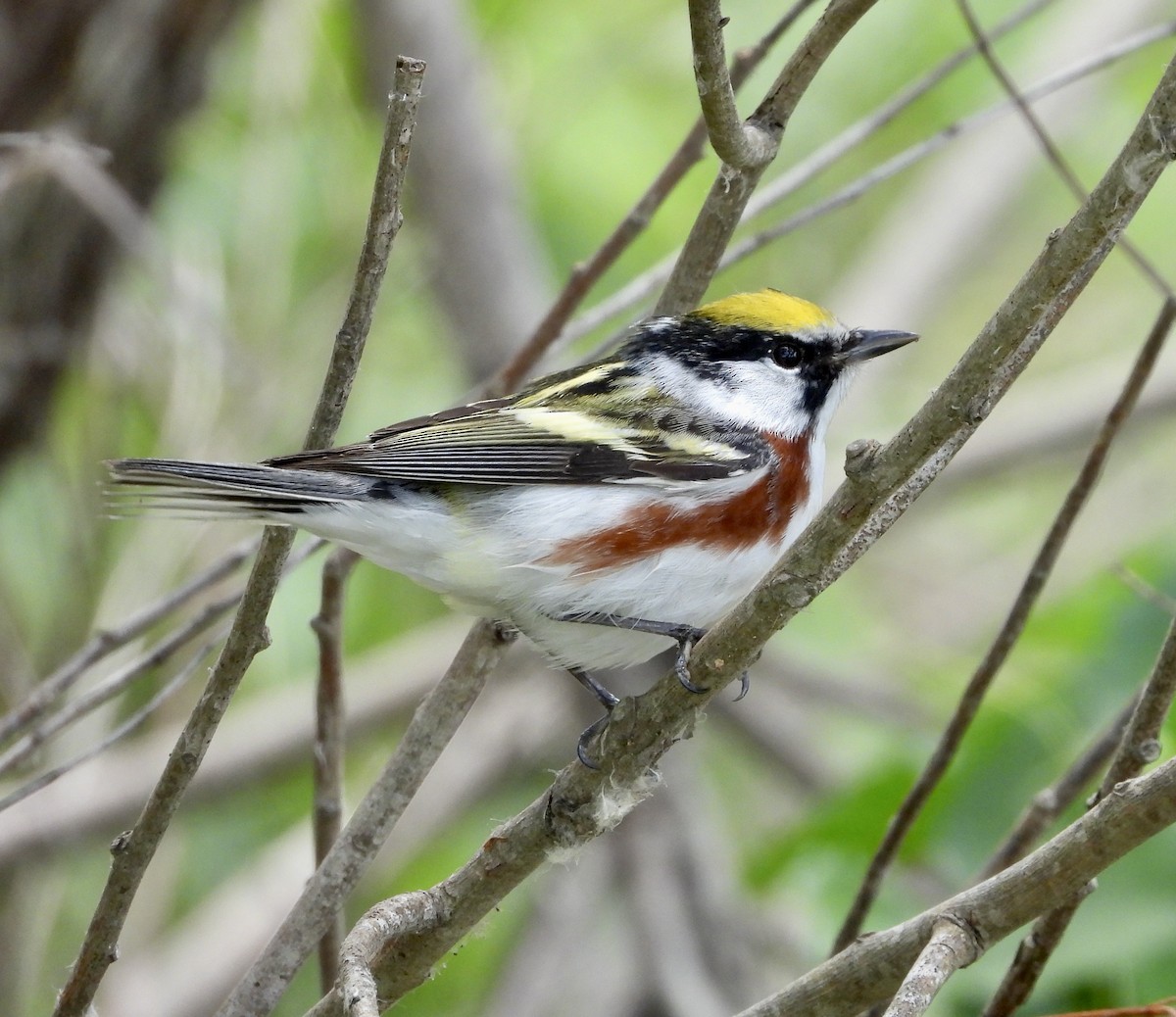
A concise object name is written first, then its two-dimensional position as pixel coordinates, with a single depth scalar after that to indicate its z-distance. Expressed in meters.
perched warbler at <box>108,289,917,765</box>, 5.53
